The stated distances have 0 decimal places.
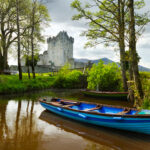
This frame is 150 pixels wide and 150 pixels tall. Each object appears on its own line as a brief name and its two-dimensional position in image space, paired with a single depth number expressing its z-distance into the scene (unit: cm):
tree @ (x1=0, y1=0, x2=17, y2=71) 2183
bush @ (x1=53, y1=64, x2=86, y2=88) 2528
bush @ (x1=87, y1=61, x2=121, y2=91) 1706
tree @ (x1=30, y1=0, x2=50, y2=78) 2294
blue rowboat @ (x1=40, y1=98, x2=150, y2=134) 572
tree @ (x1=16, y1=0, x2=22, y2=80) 1973
